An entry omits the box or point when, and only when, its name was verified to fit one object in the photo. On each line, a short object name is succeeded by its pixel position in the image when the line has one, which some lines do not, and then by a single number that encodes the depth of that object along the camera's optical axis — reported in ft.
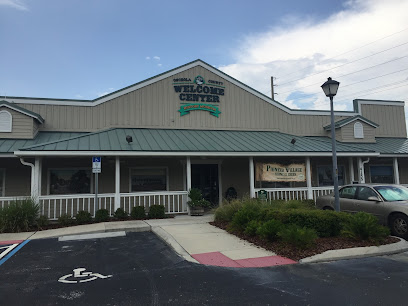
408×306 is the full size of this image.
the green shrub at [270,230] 26.32
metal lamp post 32.78
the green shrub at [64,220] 37.91
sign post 38.14
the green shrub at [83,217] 38.50
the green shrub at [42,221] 36.27
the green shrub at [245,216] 30.99
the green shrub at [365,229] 25.38
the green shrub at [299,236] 23.62
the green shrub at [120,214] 40.27
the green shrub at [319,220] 27.02
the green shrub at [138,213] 41.22
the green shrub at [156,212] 41.86
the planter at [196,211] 43.39
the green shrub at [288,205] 34.45
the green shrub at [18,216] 33.91
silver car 28.43
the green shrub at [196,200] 43.31
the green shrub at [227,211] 35.83
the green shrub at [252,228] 28.84
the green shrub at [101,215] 39.42
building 42.96
